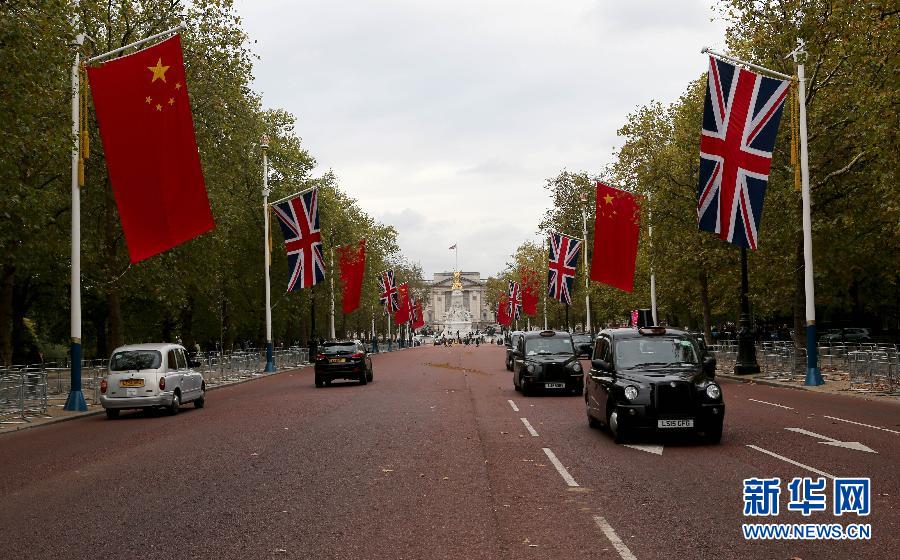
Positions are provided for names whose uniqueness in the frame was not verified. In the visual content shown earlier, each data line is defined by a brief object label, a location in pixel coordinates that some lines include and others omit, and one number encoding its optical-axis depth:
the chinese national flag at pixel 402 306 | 95.44
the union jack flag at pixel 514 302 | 97.25
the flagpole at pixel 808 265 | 27.47
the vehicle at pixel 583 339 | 54.50
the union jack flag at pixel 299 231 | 43.38
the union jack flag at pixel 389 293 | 75.81
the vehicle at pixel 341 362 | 33.56
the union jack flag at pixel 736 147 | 24.72
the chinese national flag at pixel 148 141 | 20.44
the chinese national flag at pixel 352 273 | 56.97
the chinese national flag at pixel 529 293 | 81.00
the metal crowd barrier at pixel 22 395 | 22.62
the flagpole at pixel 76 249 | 24.11
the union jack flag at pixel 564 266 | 54.41
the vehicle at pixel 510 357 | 43.84
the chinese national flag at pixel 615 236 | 38.81
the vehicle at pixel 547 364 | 26.00
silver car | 22.50
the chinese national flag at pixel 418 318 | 128.27
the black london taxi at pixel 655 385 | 14.11
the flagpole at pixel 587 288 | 67.94
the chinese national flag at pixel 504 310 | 121.89
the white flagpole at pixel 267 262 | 45.55
